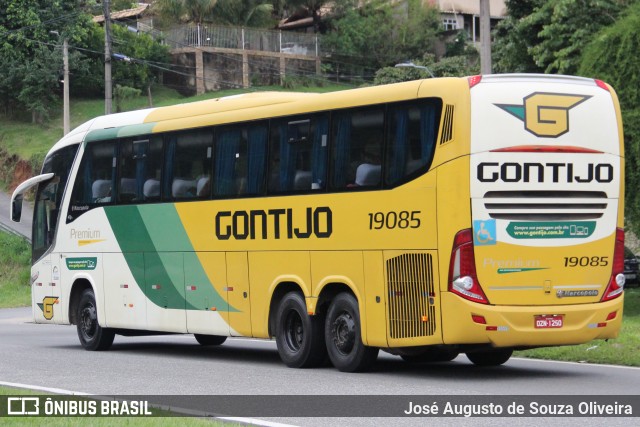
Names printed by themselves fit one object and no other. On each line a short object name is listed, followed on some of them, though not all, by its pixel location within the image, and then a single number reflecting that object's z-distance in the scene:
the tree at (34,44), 64.25
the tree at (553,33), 32.19
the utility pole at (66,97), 50.43
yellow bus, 15.12
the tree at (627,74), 28.58
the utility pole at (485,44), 25.64
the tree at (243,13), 72.00
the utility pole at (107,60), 39.84
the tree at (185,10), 70.69
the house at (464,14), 77.31
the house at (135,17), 72.56
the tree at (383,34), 72.62
